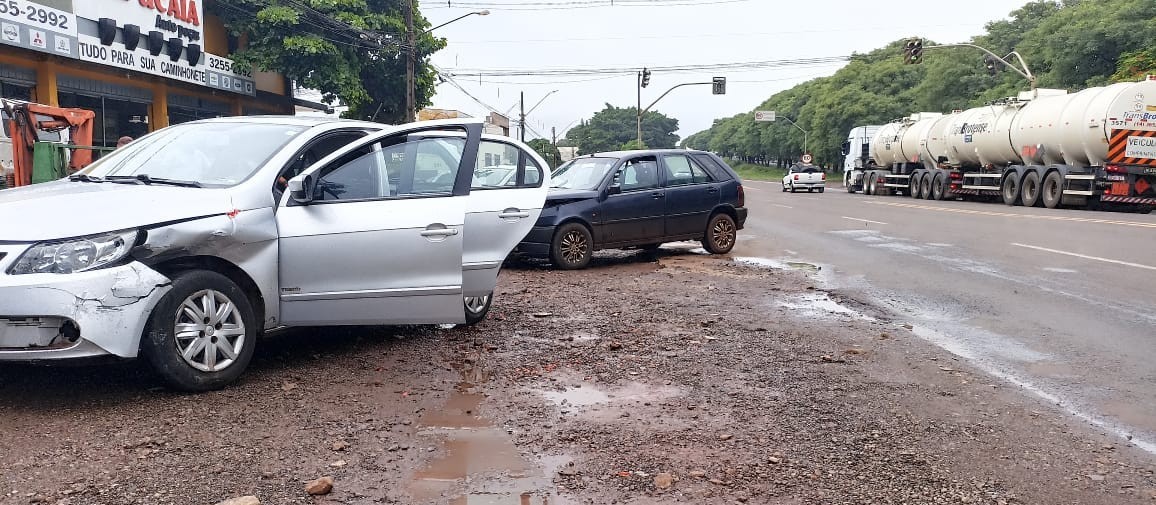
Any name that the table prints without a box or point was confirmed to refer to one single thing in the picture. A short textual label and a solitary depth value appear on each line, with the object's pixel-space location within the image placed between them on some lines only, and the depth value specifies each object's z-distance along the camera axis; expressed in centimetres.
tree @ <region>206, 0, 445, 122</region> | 2719
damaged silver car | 443
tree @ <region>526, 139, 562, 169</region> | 7882
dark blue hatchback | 1112
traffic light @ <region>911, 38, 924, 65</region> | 3309
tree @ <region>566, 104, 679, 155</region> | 14438
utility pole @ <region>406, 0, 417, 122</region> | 2725
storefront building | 1961
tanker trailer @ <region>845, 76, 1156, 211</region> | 2227
